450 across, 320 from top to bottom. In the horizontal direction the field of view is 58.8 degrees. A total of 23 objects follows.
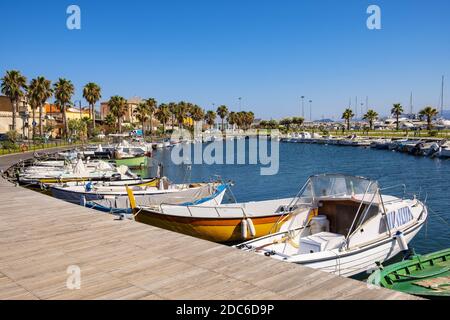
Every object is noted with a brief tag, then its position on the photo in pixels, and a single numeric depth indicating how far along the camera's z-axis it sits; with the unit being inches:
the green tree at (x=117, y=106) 3673.7
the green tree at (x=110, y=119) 3927.2
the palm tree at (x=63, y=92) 3076.5
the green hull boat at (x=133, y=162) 2177.7
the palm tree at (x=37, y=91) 2866.6
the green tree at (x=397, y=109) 4477.9
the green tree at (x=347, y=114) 5245.6
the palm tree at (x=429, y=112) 4089.6
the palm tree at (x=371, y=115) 4958.9
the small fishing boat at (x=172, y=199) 890.7
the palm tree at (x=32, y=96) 2859.3
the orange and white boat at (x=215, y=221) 679.7
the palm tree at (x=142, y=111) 4202.8
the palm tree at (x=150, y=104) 4335.1
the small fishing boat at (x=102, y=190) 997.2
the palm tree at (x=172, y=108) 5182.1
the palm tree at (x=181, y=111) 5201.8
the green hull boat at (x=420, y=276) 418.0
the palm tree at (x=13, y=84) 2672.2
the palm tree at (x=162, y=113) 4702.3
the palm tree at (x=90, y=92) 3373.5
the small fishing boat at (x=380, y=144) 3350.4
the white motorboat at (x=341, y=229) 511.0
